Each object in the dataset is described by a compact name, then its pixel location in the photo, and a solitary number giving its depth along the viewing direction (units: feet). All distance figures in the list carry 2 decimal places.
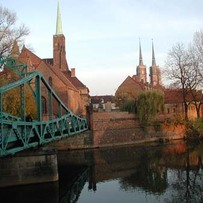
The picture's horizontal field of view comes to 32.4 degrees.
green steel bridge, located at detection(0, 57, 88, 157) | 42.78
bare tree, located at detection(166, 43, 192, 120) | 130.11
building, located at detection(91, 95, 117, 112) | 238.07
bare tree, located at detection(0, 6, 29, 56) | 85.40
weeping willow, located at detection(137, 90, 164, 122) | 125.49
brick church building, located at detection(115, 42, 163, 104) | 170.60
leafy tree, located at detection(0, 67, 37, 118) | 82.99
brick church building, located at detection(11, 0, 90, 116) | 138.75
